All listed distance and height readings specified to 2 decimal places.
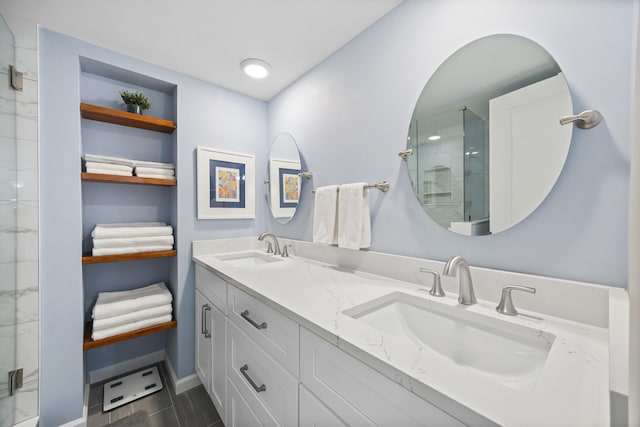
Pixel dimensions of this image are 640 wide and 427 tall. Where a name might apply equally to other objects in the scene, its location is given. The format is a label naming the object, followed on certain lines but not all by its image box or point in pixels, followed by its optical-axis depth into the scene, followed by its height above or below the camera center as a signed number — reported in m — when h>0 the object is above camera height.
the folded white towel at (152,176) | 1.66 +0.24
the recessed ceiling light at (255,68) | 1.64 +0.96
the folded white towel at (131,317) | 1.48 -0.66
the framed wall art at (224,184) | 1.83 +0.21
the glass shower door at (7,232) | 1.19 -0.10
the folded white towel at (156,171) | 1.65 +0.27
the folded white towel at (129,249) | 1.49 -0.24
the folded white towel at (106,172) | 1.50 +0.24
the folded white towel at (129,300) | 1.49 -0.57
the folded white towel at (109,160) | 1.50 +0.32
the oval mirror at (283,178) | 1.86 +0.26
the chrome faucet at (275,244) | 1.72 -0.24
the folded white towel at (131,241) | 1.49 -0.19
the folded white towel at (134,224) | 1.60 -0.09
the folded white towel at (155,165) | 1.67 +0.32
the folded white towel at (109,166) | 1.50 +0.28
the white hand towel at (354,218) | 1.29 -0.04
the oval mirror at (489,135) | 0.80 +0.28
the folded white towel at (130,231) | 1.49 -0.13
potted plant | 1.65 +0.73
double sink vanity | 0.45 -0.33
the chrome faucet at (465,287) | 0.85 -0.26
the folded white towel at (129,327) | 1.47 -0.72
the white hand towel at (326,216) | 1.42 -0.03
